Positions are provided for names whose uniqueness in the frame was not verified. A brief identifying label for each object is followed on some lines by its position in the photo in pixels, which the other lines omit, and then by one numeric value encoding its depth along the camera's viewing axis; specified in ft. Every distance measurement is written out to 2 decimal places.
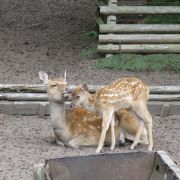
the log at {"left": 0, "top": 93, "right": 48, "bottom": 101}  57.57
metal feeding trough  29.30
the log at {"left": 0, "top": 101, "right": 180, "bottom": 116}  57.06
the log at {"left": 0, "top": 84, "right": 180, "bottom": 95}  58.44
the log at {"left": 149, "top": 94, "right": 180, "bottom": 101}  58.18
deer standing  45.70
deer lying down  46.73
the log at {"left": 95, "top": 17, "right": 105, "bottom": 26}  81.98
